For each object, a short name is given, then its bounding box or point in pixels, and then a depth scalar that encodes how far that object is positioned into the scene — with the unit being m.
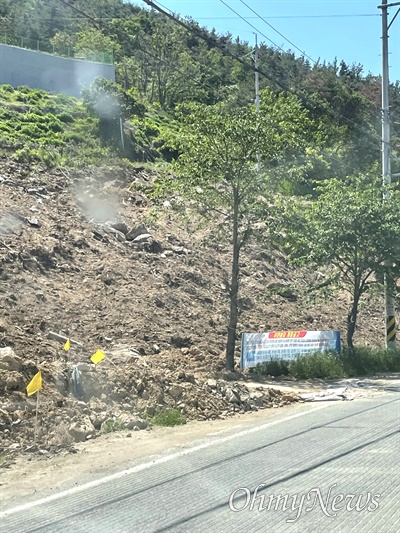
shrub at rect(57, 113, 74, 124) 40.98
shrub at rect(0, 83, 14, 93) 43.43
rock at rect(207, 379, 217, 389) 15.02
